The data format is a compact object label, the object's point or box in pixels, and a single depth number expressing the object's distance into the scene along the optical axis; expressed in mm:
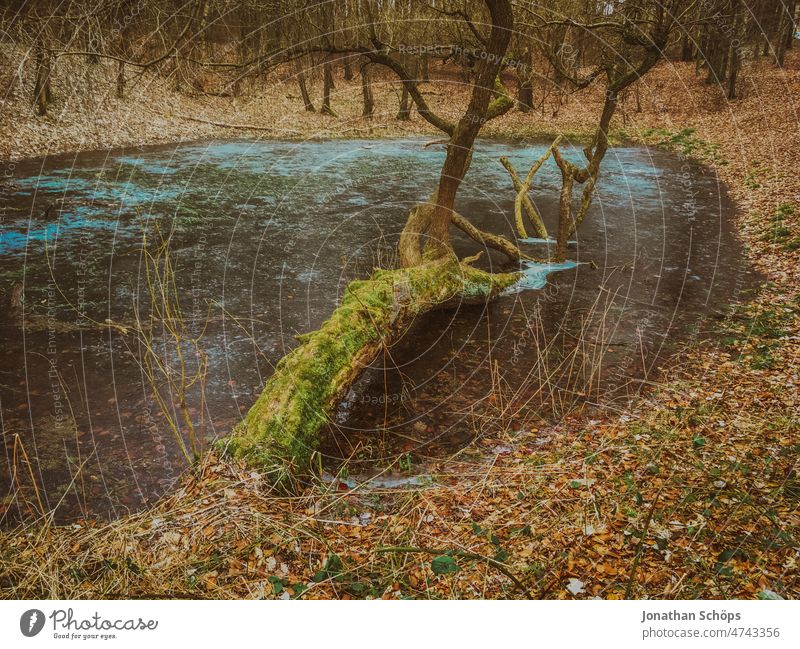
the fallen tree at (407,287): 5605
